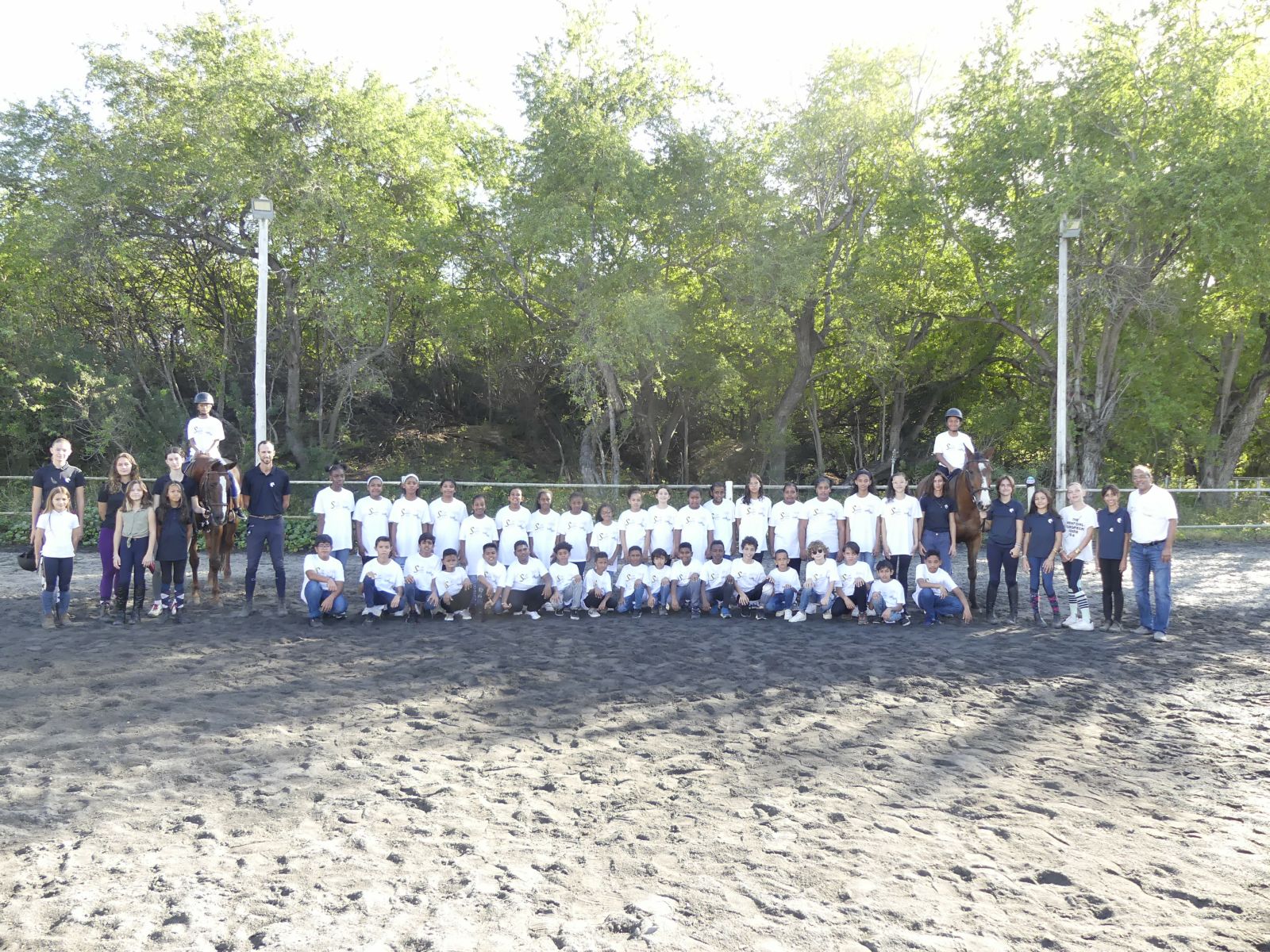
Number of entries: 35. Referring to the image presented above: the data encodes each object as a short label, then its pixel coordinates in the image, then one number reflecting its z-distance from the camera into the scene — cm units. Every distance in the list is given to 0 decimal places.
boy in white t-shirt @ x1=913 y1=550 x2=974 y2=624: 1025
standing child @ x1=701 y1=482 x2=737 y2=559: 1158
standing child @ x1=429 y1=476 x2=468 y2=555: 1108
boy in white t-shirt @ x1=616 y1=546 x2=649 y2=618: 1084
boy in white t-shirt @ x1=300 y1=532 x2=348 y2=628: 990
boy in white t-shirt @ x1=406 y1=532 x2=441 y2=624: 1030
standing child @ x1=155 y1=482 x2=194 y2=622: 976
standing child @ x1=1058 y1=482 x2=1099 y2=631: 1009
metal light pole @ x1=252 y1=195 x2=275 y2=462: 1490
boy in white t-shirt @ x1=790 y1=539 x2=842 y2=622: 1052
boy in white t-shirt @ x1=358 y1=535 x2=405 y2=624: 1015
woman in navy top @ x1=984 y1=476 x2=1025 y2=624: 1037
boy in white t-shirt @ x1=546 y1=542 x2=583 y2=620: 1079
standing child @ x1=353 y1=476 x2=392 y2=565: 1081
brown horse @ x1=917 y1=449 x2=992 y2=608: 1082
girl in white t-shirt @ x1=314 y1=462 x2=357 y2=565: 1059
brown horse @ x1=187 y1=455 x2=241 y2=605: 1038
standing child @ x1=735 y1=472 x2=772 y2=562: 1141
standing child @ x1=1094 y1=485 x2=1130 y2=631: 984
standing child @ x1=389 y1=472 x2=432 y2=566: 1082
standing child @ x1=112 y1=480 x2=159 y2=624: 964
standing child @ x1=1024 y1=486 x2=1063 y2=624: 1023
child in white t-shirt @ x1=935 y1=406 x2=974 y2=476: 1088
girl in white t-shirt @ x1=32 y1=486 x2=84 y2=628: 921
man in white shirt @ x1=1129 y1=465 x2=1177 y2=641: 948
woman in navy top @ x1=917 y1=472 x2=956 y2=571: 1070
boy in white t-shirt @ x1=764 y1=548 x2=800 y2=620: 1067
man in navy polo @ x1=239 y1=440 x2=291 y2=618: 1039
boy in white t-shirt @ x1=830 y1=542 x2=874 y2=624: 1050
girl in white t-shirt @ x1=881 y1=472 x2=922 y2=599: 1069
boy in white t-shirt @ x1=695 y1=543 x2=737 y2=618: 1084
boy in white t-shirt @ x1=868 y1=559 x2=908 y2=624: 1026
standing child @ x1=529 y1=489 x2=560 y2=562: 1135
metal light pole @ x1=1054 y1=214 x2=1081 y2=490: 1748
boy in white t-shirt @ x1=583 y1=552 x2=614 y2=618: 1084
